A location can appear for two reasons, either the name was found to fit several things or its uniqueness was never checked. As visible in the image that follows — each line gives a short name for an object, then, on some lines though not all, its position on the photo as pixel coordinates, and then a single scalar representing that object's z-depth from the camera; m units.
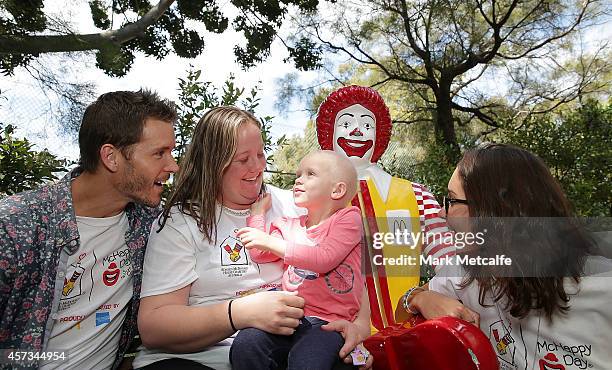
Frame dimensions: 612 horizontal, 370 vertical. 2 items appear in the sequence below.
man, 1.76
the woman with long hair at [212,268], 1.67
